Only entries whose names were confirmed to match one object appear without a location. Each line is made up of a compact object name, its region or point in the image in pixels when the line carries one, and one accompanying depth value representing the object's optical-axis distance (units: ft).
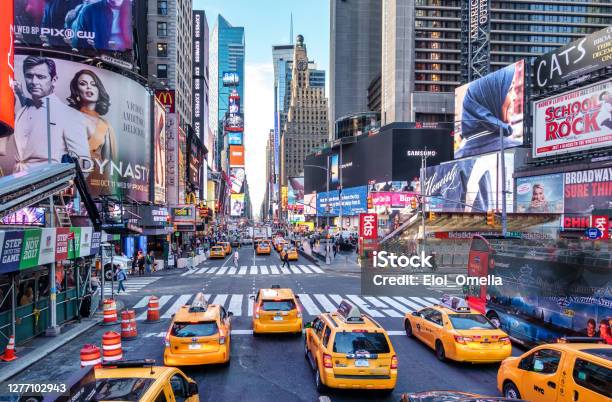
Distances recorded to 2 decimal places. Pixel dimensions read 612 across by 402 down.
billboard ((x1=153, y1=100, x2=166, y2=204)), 174.91
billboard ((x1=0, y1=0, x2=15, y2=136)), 57.11
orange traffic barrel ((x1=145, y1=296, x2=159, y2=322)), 58.08
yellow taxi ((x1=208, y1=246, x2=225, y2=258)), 168.86
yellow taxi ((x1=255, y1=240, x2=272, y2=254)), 180.14
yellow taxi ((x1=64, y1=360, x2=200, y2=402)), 18.62
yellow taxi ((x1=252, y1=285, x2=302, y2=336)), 47.96
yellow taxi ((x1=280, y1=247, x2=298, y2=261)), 152.27
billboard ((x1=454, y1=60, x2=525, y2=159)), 198.49
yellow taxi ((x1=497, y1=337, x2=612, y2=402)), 24.61
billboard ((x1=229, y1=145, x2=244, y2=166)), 634.15
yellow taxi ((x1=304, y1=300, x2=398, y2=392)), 31.40
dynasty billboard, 133.59
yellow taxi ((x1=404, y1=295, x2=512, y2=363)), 39.04
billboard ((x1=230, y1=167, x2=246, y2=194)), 603.67
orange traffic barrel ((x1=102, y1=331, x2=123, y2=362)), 39.17
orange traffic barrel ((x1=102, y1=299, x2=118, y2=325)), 56.39
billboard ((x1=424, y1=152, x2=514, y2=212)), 195.30
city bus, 38.11
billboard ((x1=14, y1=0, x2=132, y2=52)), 142.92
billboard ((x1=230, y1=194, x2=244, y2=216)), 603.18
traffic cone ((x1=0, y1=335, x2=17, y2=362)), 40.04
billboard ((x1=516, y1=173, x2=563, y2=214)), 148.46
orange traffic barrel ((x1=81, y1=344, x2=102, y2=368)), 34.47
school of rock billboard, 130.41
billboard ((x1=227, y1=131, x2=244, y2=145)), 642.63
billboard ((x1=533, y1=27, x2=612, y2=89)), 134.92
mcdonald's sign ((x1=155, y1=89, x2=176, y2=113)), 199.67
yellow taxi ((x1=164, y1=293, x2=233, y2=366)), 36.40
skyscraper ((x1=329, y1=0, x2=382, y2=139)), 544.62
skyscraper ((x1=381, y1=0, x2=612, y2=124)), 333.42
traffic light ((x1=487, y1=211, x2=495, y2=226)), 83.68
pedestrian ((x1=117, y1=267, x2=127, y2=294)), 84.58
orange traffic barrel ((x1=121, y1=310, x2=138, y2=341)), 49.62
